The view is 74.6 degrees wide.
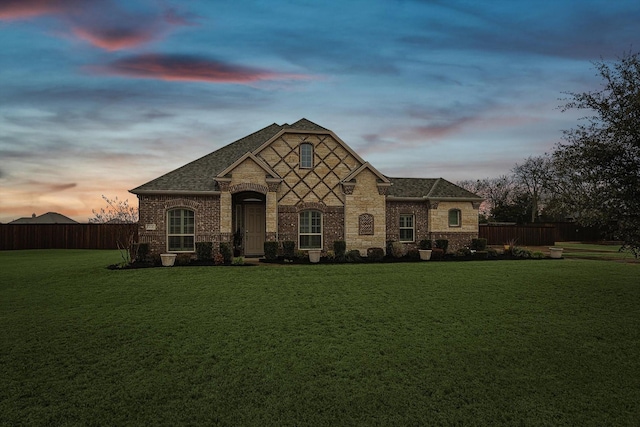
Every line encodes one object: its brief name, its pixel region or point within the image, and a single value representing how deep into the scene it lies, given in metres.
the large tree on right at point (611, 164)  10.56
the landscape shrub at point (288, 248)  20.70
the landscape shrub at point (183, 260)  18.89
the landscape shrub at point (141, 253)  19.33
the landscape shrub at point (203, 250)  19.61
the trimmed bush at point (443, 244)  23.83
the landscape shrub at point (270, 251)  20.05
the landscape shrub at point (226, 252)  19.23
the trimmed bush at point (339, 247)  20.81
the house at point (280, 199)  20.36
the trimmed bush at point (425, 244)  23.88
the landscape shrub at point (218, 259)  18.81
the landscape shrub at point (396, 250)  22.22
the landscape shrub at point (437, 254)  22.15
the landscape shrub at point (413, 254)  22.23
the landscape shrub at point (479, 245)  24.62
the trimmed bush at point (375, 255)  20.72
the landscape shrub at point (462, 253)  22.59
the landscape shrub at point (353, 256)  20.42
